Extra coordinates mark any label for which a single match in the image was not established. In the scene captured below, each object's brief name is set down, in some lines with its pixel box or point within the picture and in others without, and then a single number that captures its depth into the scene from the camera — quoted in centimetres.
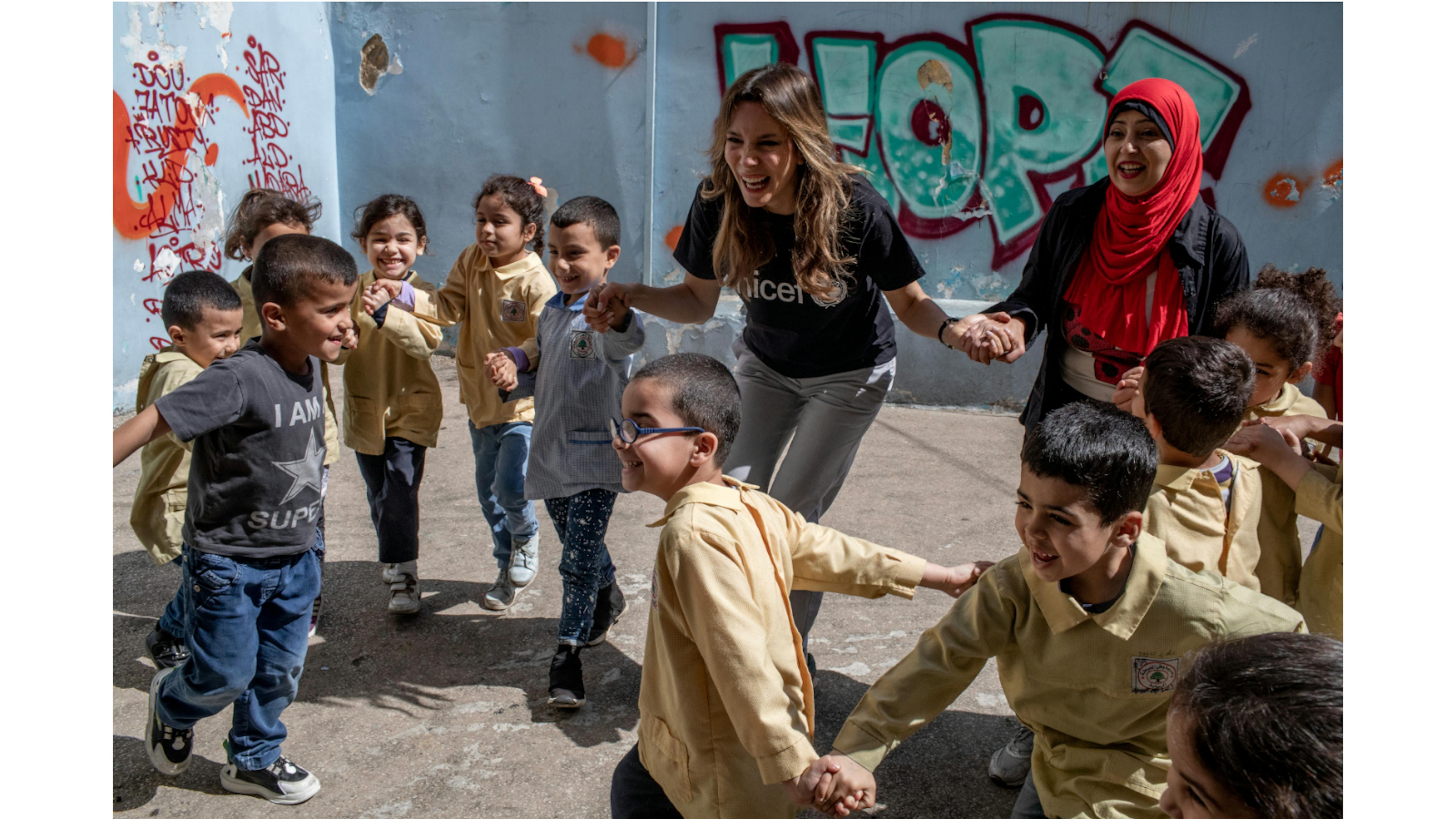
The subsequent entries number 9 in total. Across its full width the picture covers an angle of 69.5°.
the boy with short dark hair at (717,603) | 188
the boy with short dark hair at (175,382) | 324
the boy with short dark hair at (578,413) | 320
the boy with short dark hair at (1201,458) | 215
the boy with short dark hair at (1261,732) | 108
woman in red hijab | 269
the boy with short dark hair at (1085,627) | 181
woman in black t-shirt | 287
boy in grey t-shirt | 254
